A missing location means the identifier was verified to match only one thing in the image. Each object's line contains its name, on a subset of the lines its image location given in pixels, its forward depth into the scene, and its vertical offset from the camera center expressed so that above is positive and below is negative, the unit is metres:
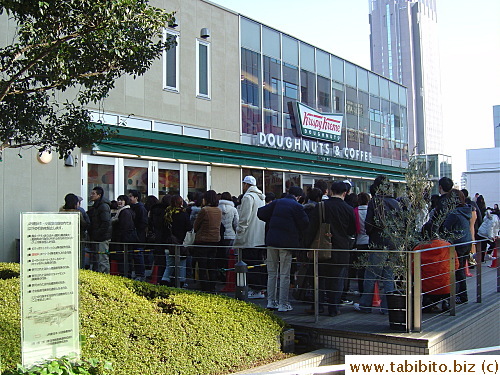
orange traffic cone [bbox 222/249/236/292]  9.62 -1.14
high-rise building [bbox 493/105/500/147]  89.19 +16.05
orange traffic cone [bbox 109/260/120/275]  10.66 -1.03
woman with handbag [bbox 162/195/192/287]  9.94 -0.13
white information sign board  4.06 -0.54
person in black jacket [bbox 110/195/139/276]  10.55 -0.28
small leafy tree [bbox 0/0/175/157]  7.01 +2.37
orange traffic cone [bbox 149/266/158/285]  10.19 -1.13
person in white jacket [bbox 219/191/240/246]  10.22 -0.04
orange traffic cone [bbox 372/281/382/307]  8.12 -1.34
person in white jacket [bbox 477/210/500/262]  13.49 -0.38
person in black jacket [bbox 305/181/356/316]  7.37 -0.31
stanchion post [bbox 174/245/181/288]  8.58 -0.76
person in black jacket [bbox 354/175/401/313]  7.53 -0.21
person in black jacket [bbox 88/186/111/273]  10.30 -0.21
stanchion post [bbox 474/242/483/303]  8.34 -1.13
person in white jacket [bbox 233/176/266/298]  8.95 -0.14
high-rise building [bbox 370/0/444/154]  160.00 +48.69
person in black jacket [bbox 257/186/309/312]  7.81 -0.31
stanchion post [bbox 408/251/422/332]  6.18 -0.91
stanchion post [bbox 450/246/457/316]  7.23 -0.97
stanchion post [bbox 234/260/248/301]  7.08 -0.91
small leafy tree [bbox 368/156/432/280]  6.82 -0.02
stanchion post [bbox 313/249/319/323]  6.94 -0.95
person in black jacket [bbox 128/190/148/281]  10.92 -0.07
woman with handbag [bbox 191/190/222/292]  9.40 -0.20
